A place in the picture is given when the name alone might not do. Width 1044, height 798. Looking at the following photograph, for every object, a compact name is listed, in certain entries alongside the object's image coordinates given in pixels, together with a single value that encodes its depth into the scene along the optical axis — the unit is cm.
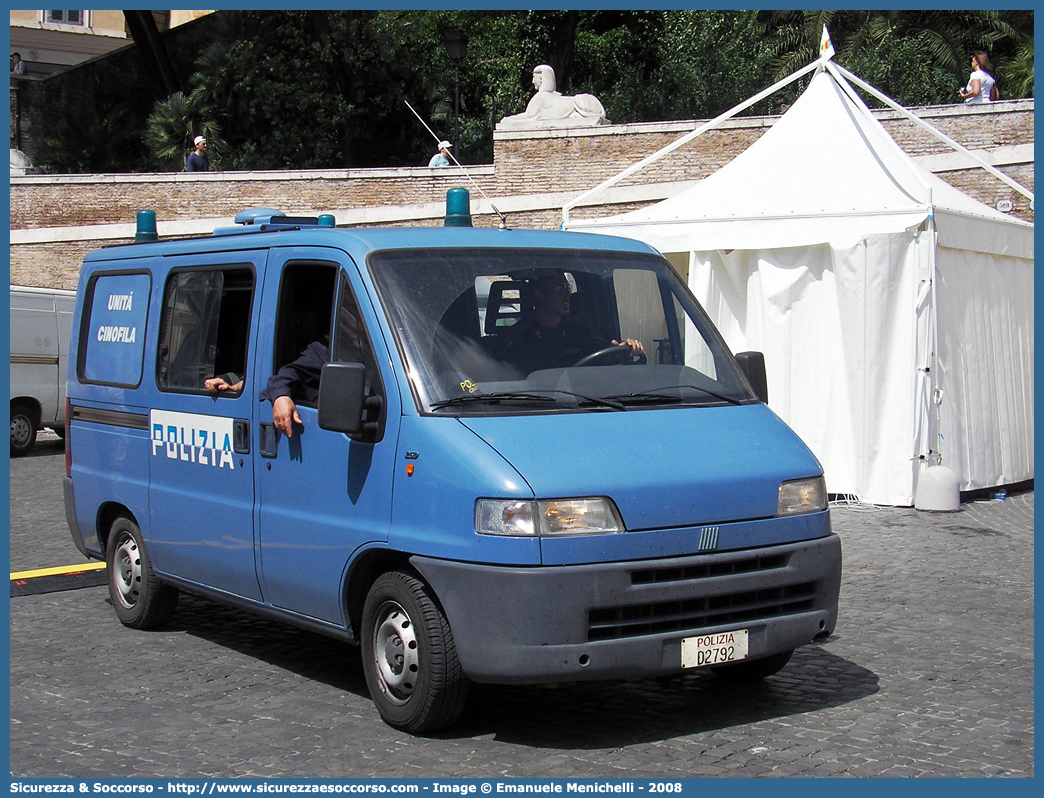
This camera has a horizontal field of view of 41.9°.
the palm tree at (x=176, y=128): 3675
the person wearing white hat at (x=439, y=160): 2898
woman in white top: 2452
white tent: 1252
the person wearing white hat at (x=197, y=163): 3002
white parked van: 1867
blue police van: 524
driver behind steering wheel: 592
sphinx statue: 2669
